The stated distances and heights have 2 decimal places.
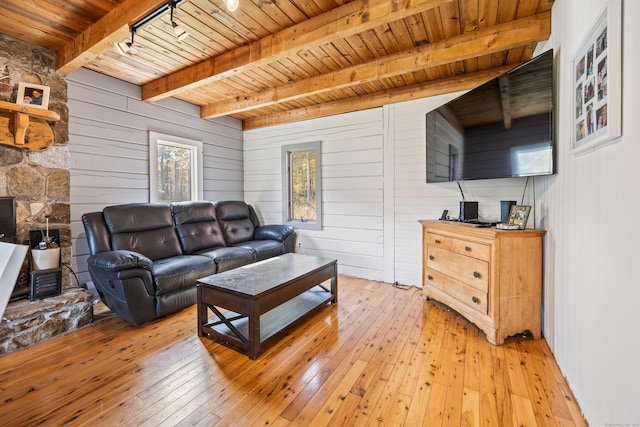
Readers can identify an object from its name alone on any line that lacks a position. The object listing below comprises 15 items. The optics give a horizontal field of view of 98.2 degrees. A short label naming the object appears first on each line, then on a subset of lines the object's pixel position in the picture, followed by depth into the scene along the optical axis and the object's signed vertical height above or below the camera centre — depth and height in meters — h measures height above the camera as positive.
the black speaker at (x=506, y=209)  2.56 -0.01
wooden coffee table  2.02 -0.71
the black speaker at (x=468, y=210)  2.92 -0.02
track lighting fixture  1.82 +1.36
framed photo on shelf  2.54 +1.07
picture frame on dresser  2.23 -0.06
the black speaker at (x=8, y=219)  2.44 -0.09
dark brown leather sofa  2.40 -0.46
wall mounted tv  2.00 +0.70
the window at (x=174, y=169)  3.68 +0.58
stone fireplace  2.48 +0.35
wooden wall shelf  2.45 +0.76
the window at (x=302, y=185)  4.31 +0.38
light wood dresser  2.13 -0.57
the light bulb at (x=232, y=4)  1.45 +1.08
